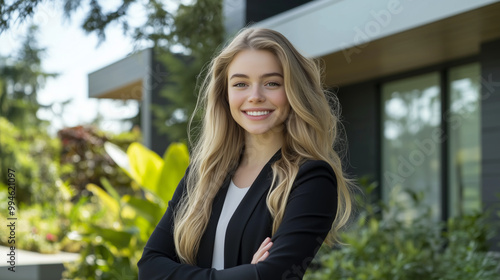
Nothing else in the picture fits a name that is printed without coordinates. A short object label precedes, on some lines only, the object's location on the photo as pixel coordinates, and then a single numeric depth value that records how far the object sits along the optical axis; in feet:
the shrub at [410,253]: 14.98
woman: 6.09
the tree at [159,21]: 11.68
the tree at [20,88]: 59.72
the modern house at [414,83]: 16.75
